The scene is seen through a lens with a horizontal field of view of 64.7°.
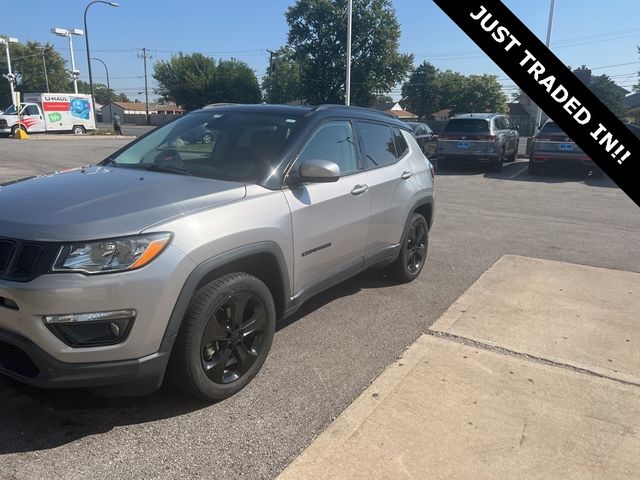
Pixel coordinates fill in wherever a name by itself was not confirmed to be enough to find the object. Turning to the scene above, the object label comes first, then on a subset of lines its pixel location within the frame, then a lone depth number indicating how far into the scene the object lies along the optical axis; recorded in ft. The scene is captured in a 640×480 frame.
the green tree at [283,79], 231.91
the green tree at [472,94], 271.08
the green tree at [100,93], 380.15
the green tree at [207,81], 206.90
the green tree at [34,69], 246.88
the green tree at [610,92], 168.47
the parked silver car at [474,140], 50.60
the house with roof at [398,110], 317.22
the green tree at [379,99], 189.41
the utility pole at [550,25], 77.36
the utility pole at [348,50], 84.90
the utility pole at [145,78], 264.31
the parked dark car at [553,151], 46.91
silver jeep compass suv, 7.76
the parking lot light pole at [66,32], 121.80
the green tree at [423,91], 290.76
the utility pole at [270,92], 222.22
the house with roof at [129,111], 320.70
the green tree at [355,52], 179.73
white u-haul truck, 104.37
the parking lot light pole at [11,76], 114.83
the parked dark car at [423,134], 60.42
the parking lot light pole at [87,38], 110.99
